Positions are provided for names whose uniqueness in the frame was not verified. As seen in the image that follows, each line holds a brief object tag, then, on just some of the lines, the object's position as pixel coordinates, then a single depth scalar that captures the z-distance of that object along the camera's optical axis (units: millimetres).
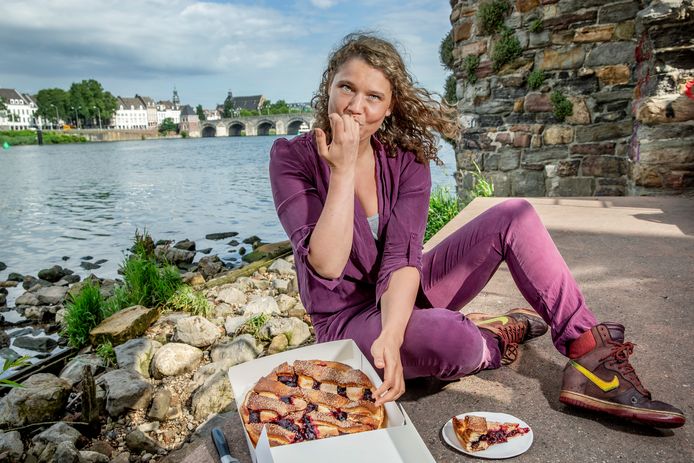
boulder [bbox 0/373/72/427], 3357
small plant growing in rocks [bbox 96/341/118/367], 4246
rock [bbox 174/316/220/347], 4084
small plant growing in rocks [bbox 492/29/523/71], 5992
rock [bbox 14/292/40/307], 6934
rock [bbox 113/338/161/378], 3864
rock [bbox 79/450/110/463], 2695
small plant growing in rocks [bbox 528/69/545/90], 5875
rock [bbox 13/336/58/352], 5503
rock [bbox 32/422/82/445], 3014
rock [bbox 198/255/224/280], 7901
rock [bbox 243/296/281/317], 4582
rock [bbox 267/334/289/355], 3912
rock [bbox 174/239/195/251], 9910
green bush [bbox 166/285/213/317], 4859
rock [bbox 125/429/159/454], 2865
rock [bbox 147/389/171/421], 3189
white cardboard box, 1110
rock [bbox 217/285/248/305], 5109
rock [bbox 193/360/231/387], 3567
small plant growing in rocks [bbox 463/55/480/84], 6445
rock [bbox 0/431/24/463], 2902
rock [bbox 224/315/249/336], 4320
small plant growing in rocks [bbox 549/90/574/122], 5777
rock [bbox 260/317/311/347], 4031
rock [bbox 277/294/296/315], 4875
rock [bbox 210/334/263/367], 3848
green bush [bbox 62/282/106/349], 5137
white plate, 1531
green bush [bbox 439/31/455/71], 7395
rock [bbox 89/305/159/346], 4477
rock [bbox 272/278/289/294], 5543
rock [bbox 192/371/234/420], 3150
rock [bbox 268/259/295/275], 6223
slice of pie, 1556
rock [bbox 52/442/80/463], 2645
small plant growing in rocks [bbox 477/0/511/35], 6035
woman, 1640
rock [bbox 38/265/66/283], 8359
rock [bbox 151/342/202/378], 3721
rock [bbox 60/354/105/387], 4027
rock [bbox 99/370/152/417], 3287
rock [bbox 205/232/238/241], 11035
